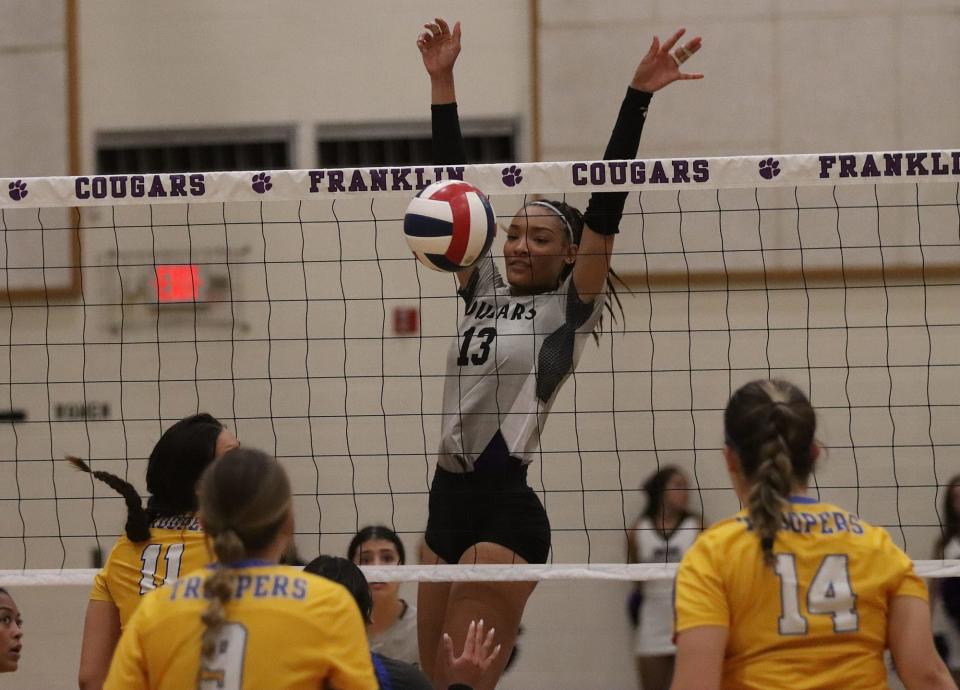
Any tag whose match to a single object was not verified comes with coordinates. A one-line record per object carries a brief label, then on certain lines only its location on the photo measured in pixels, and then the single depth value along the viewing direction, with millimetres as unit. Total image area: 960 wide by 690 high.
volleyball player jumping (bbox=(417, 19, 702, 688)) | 8305
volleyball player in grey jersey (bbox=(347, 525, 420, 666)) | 10984
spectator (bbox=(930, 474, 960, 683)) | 12930
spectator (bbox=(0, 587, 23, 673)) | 9031
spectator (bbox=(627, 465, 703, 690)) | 13969
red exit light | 15594
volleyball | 8117
